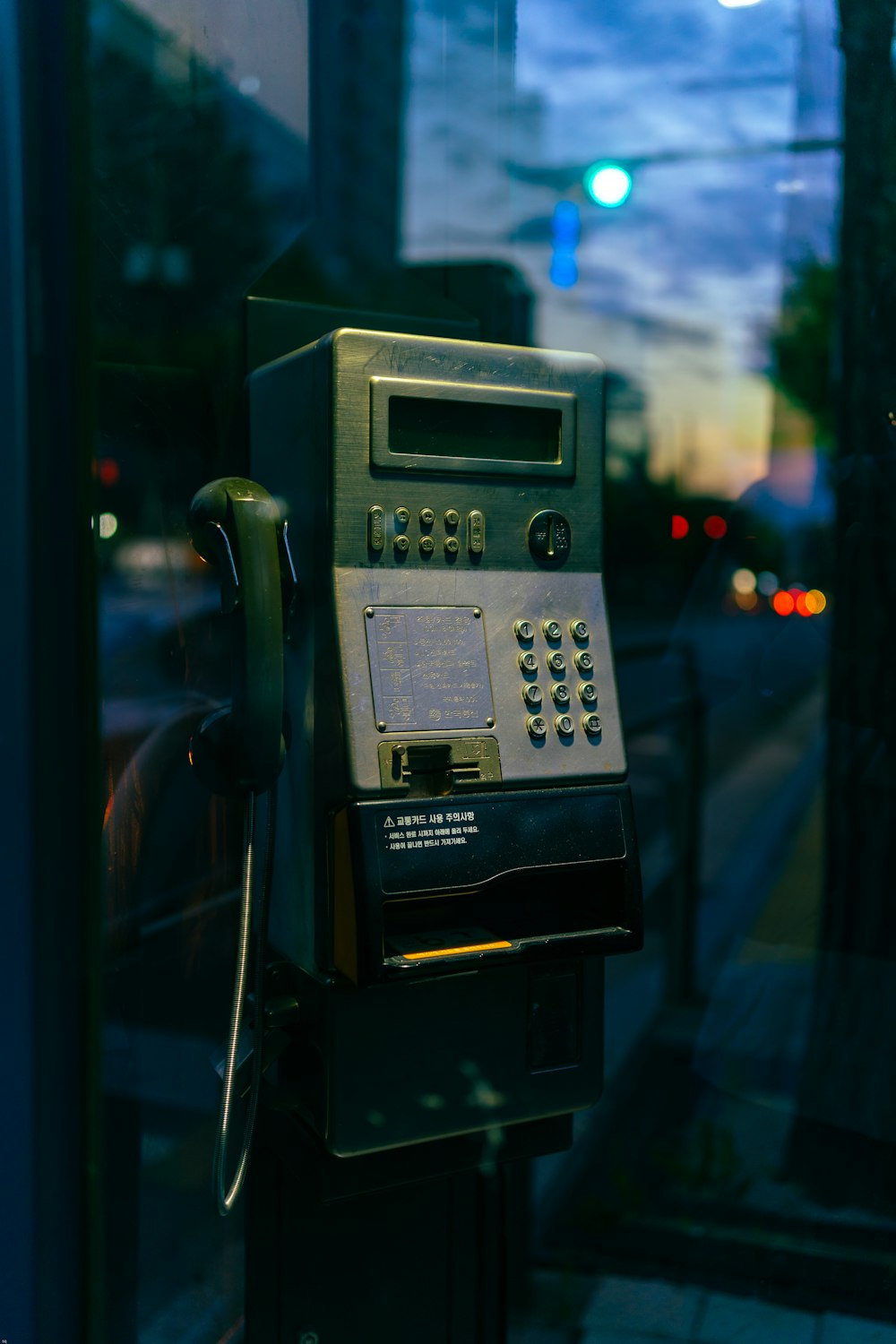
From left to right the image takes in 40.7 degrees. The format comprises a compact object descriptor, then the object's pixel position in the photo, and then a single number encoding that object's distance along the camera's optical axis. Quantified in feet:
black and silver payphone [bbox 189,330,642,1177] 3.69
